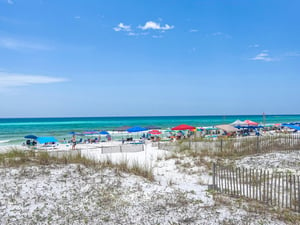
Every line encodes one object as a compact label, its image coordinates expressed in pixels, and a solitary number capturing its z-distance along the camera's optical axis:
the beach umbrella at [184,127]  24.25
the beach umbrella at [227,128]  23.59
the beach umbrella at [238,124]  29.31
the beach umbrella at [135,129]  26.36
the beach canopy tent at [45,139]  23.64
